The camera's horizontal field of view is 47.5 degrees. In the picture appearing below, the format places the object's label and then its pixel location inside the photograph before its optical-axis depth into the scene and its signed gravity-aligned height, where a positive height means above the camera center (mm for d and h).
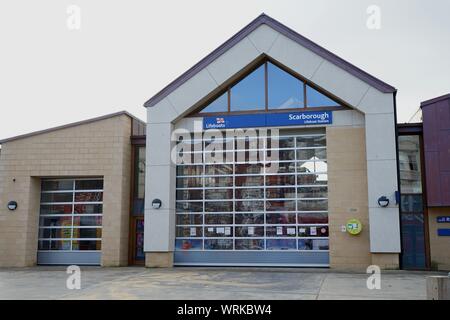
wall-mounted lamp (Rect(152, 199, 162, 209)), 16797 +518
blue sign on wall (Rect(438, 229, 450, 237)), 15461 -396
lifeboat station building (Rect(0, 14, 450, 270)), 15703 +1460
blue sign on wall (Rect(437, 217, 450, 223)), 15534 -4
